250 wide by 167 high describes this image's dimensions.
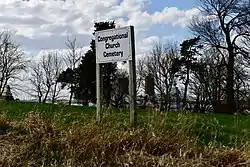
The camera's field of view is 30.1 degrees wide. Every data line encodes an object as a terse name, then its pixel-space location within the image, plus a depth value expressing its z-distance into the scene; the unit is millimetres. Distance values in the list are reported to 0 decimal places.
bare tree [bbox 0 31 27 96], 41062
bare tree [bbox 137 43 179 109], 45716
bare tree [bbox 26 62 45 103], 47341
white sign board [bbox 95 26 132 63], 8258
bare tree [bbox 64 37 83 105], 47588
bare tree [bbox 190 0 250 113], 33938
